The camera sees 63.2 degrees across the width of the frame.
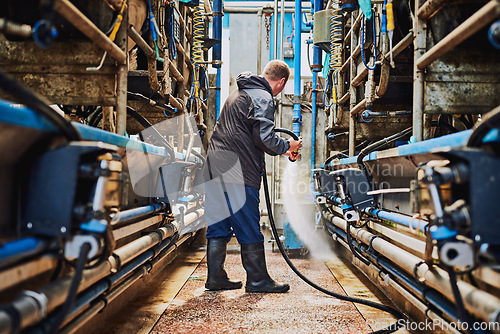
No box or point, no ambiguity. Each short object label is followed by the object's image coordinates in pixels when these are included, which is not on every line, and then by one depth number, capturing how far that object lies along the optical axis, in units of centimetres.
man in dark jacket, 274
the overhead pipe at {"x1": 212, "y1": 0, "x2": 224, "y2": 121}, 431
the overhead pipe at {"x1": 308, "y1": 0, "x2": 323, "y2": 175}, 471
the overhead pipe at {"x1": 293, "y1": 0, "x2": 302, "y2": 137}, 472
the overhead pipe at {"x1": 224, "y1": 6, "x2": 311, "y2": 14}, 531
